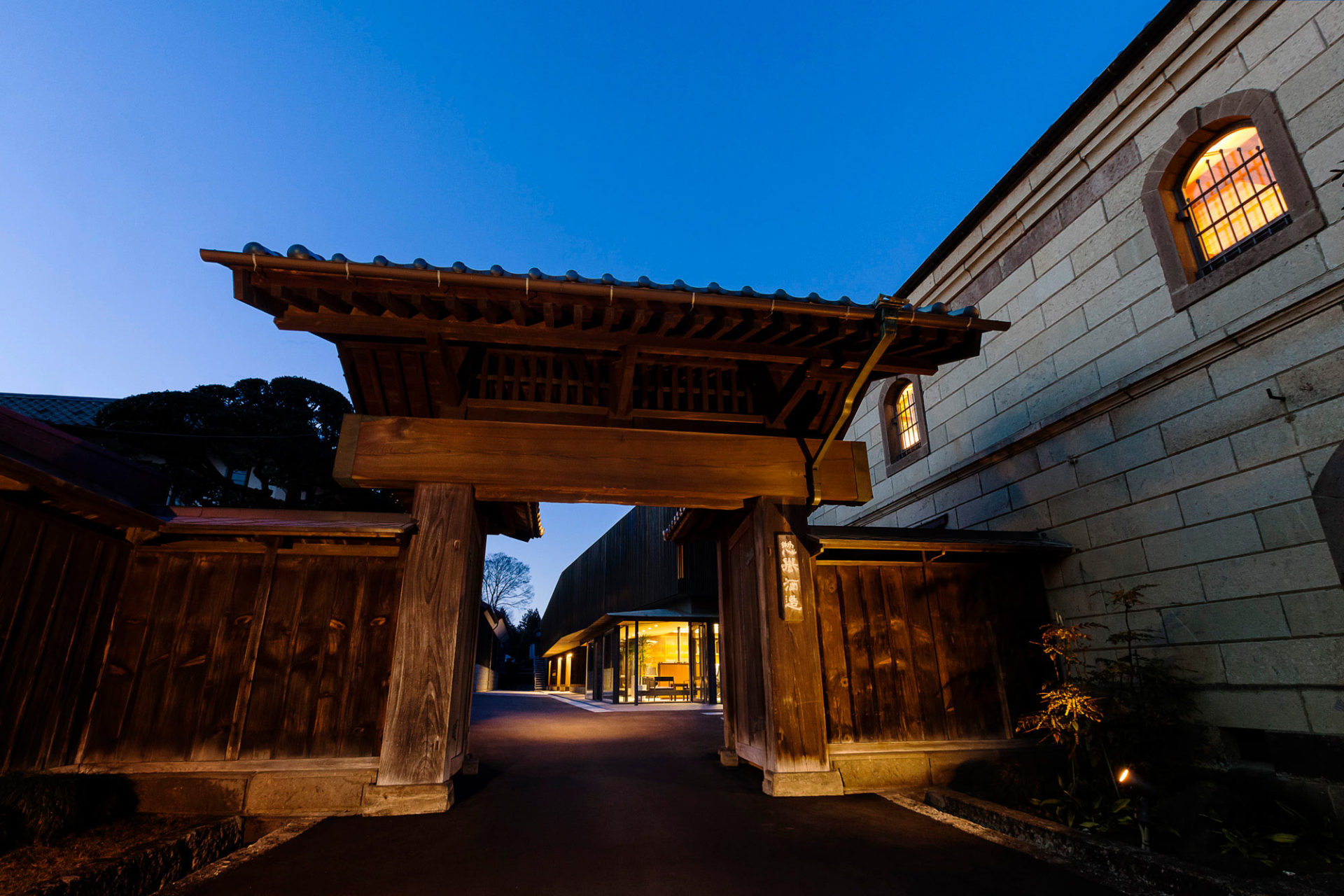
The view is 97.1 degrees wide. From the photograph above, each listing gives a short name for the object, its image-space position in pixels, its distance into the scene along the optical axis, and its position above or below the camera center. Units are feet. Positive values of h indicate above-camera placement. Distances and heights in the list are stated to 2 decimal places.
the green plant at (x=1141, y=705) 18.81 -1.91
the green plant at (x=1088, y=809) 15.62 -4.40
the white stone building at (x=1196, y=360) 17.62 +9.71
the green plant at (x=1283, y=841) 13.82 -4.75
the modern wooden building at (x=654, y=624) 71.36 +3.13
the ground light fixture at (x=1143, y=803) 13.91 -3.60
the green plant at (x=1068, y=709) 17.24 -1.83
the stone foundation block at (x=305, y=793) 17.63 -3.88
